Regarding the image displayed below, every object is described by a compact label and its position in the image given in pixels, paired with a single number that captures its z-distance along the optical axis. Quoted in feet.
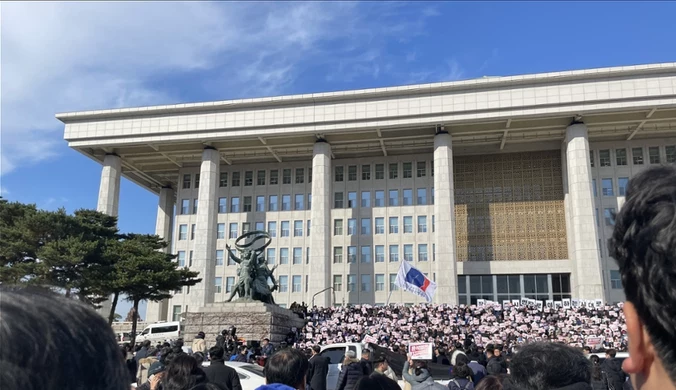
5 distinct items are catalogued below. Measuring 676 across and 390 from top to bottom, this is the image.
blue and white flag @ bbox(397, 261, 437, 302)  115.85
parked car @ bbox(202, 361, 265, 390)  36.74
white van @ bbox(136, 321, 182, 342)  133.18
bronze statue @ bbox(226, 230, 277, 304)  97.40
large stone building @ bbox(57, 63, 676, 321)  158.30
